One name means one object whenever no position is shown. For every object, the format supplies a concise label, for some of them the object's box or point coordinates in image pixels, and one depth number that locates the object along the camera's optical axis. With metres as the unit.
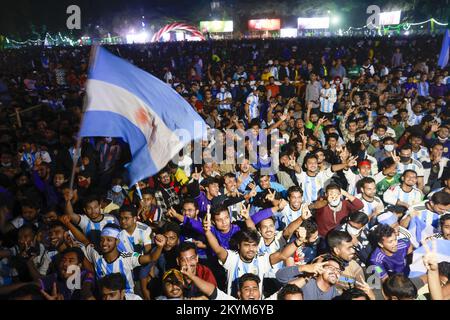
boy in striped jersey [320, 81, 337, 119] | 10.70
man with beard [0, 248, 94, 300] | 3.73
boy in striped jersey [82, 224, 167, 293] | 4.09
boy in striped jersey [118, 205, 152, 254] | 4.43
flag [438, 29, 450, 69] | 10.73
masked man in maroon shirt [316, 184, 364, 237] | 5.00
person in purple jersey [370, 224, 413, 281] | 4.04
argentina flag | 4.07
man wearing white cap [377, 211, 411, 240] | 4.42
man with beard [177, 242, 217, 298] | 3.60
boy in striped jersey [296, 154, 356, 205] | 5.91
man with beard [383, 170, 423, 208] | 5.37
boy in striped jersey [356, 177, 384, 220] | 5.09
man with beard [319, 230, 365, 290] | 3.85
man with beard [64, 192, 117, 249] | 4.71
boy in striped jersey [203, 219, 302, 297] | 3.99
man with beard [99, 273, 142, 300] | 3.52
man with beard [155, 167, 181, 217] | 5.61
